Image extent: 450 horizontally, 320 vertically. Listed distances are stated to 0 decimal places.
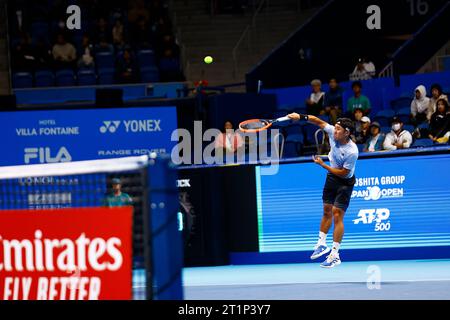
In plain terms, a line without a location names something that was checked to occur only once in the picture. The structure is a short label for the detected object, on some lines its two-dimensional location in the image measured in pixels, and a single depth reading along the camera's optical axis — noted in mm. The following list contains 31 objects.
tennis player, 14453
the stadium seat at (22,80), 26844
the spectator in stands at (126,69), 26391
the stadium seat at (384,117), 20141
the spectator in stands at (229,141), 19266
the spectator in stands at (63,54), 26891
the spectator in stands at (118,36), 27516
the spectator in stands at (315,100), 21609
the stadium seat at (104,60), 26781
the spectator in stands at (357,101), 20797
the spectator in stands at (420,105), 19547
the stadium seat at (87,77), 26484
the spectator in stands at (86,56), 26672
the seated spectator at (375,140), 18469
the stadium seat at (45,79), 26672
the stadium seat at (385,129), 19386
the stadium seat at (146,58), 26844
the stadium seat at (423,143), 18406
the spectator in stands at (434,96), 19234
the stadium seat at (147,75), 26578
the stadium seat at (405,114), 19981
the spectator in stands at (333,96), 21566
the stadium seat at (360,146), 18939
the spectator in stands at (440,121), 18500
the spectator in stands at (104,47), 27016
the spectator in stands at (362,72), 23125
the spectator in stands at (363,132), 19109
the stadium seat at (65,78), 26500
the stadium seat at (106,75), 26578
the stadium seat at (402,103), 21016
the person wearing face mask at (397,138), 18312
